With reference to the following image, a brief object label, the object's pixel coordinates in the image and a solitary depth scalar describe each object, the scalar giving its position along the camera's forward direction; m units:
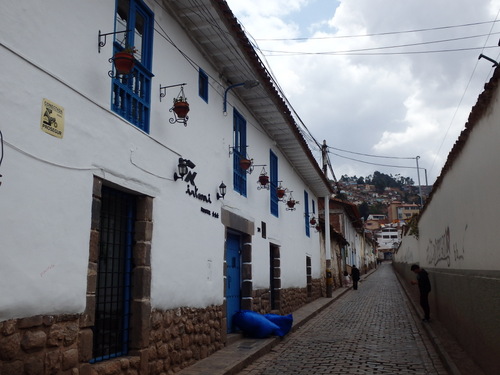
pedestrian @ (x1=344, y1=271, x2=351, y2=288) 28.38
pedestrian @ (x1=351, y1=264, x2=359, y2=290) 25.27
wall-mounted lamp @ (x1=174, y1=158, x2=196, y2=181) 6.88
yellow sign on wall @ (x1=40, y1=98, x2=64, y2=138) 4.33
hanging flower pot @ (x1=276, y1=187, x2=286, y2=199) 12.85
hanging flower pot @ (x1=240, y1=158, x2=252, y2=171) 9.37
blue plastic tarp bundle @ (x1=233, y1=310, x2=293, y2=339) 9.43
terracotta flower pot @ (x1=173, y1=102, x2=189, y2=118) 6.36
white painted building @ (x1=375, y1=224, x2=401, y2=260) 113.43
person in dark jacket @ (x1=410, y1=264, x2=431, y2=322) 11.67
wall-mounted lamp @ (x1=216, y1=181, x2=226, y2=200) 8.57
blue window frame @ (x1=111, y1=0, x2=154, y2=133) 5.68
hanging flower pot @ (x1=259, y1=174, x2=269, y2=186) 10.69
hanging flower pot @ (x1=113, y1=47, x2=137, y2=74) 5.02
